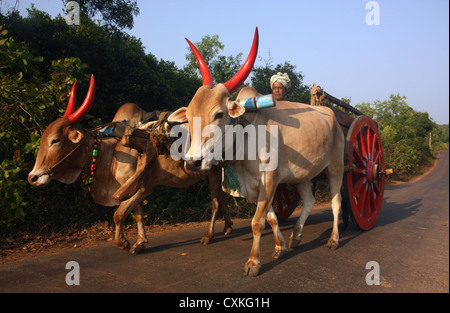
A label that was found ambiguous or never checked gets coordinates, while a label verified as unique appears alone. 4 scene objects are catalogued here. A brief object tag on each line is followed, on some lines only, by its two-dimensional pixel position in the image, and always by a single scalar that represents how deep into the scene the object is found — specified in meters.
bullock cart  5.45
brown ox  4.18
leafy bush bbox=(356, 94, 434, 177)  8.84
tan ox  3.48
